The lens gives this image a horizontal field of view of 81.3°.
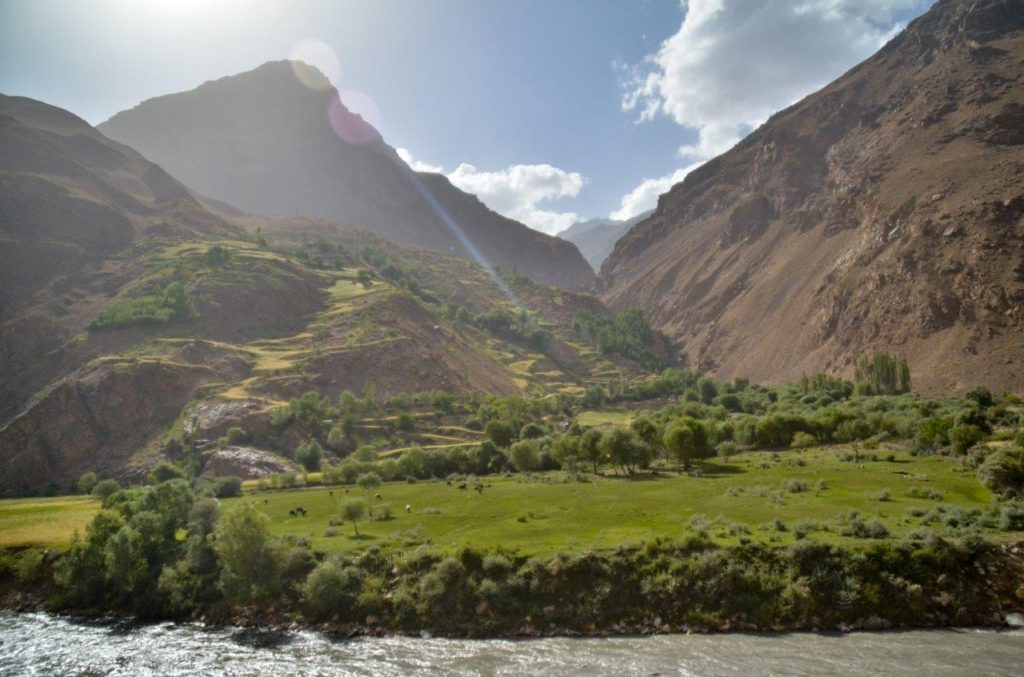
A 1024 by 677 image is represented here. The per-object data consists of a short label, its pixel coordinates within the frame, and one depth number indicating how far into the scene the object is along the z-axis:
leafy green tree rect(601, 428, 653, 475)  73.94
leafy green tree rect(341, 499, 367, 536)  53.28
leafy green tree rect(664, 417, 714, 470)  72.31
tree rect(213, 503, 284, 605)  44.25
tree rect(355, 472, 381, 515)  76.00
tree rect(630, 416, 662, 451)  79.56
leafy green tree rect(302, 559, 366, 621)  41.19
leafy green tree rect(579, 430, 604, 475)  78.62
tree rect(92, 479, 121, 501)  78.62
